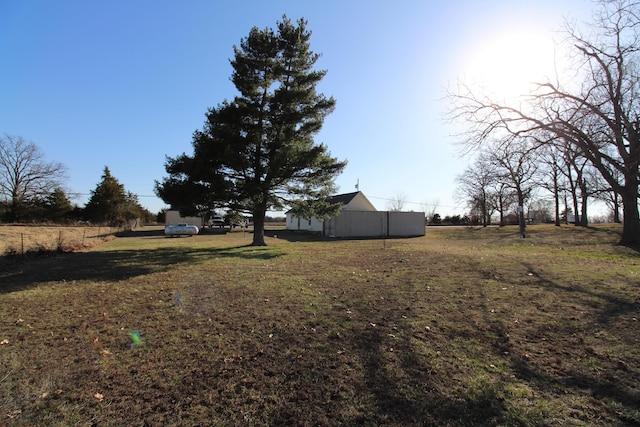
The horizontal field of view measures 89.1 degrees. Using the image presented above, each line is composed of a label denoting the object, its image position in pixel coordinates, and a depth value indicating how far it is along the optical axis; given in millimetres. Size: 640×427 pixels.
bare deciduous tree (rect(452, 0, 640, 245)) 11406
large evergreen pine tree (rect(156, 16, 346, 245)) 15727
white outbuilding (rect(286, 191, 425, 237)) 29469
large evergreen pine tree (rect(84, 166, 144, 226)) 46469
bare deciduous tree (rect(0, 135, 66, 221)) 44688
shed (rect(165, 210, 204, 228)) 43219
